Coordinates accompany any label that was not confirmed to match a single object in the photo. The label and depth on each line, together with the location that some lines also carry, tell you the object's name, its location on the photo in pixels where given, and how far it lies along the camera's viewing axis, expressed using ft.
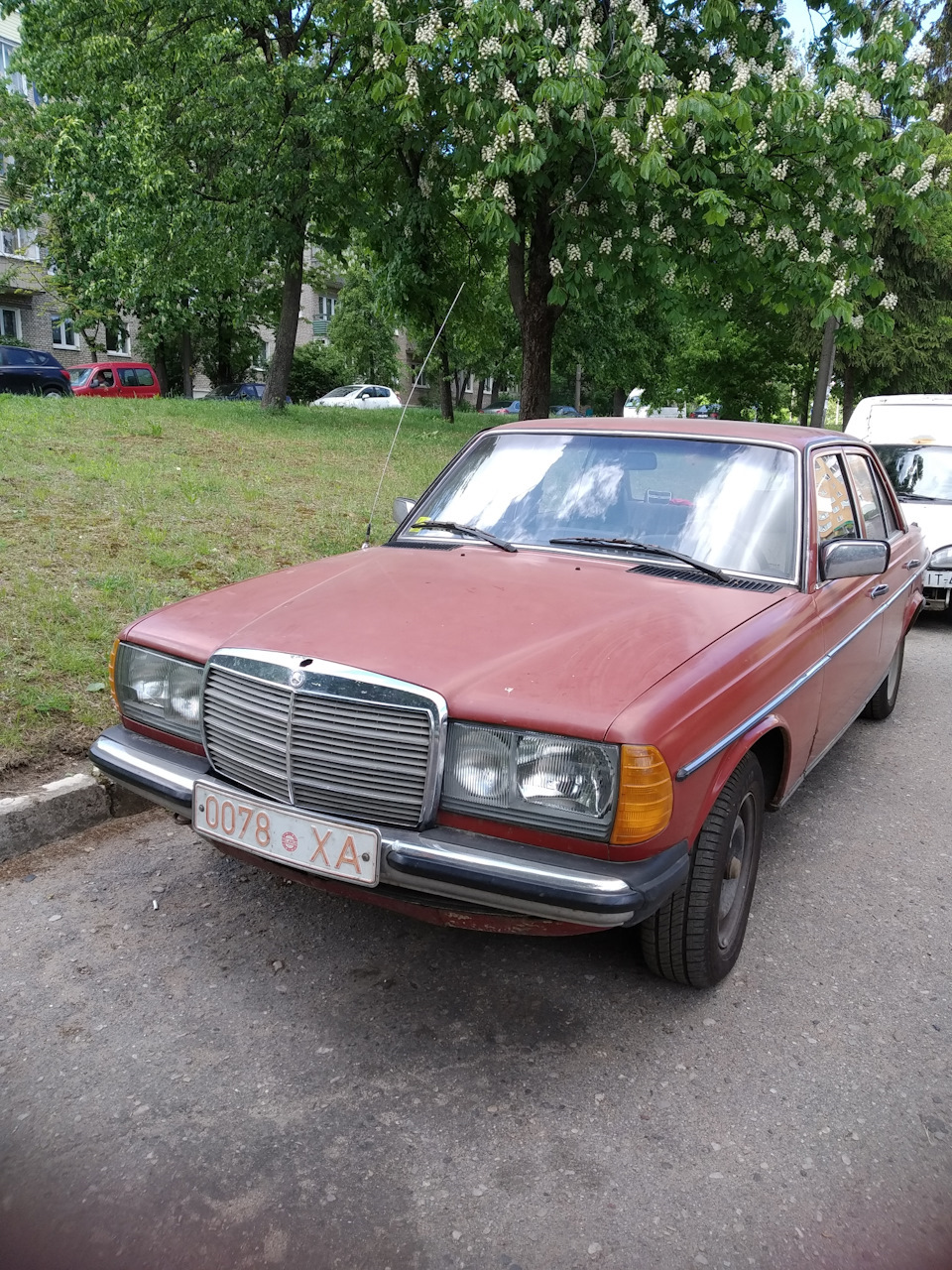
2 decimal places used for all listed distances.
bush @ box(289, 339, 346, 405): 144.46
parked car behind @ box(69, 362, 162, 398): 90.63
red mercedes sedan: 8.04
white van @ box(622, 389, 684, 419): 126.41
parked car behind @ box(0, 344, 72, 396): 80.53
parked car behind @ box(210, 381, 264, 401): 113.91
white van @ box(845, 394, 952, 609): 28.23
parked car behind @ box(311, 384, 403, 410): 117.60
